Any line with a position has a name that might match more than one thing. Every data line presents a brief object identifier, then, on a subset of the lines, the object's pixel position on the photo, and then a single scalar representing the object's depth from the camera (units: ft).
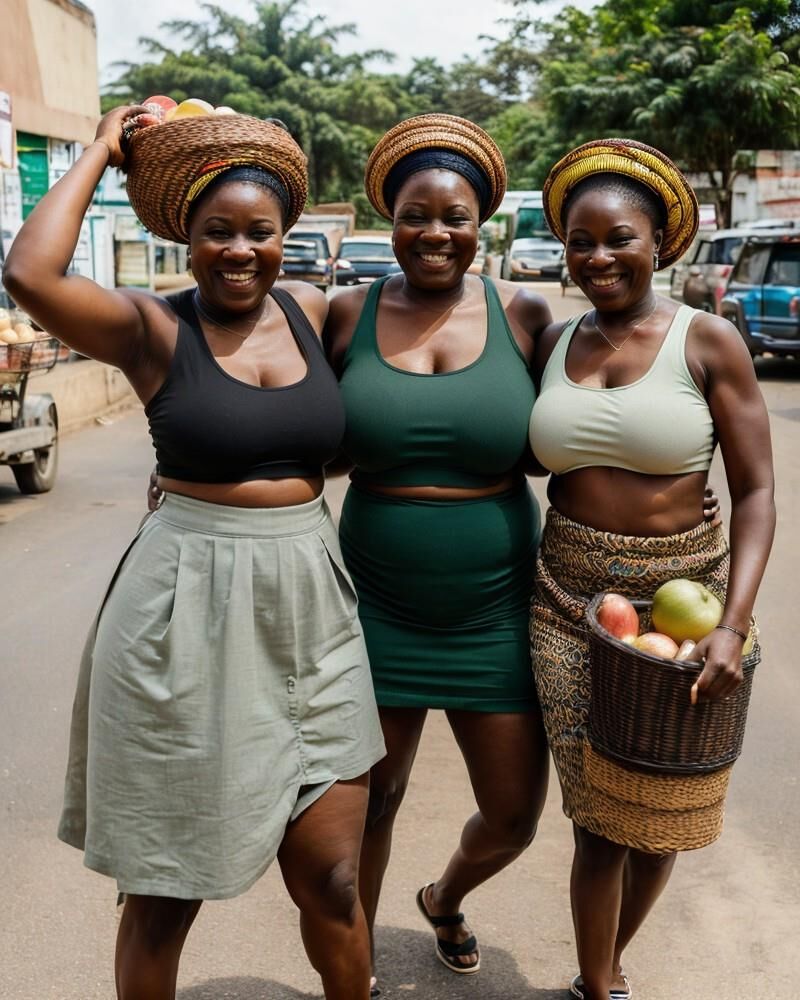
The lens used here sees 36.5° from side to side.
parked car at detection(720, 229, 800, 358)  51.90
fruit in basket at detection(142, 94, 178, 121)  9.02
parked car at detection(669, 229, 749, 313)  57.06
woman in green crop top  9.64
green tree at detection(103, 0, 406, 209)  177.88
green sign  54.13
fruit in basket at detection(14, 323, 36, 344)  27.84
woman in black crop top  8.29
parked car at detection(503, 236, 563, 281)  109.81
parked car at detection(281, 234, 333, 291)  84.84
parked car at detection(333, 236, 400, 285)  89.51
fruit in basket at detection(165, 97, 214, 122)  8.74
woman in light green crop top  9.17
